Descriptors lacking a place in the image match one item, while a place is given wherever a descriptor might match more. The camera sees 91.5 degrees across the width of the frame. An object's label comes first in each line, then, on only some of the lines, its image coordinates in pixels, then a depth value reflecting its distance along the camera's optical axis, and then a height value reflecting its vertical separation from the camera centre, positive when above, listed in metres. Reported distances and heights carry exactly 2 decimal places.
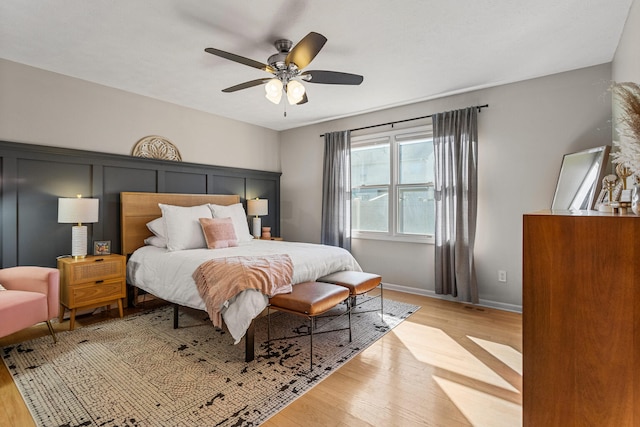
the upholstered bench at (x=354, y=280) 2.90 -0.64
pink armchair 2.25 -0.63
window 4.13 +0.41
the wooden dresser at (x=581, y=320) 0.96 -0.35
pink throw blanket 2.35 -0.51
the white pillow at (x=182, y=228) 3.44 -0.15
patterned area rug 1.78 -1.11
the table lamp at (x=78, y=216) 2.99 -0.01
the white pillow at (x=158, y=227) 3.64 -0.14
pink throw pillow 3.51 -0.21
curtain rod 3.60 +1.27
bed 2.35 -0.42
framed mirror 2.69 +0.33
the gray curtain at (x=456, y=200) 3.62 +0.17
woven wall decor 3.82 +0.84
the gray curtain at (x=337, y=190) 4.70 +0.37
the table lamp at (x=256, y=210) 4.88 +0.07
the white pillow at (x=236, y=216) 4.07 -0.02
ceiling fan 2.35 +1.12
